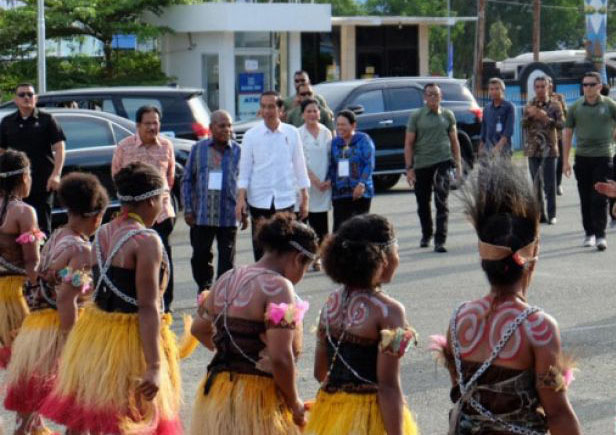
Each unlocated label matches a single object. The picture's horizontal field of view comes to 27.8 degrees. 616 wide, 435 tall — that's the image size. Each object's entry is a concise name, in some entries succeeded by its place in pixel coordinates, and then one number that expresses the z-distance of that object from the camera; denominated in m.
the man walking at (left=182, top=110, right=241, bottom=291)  10.62
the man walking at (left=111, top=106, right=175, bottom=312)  10.27
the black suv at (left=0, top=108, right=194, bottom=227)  14.90
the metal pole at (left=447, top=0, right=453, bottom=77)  51.97
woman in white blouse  12.56
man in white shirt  11.34
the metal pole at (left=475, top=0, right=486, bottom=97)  50.22
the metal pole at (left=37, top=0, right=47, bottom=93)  28.38
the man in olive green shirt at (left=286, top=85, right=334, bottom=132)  14.21
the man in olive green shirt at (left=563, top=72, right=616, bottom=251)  13.62
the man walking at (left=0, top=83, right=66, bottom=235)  12.21
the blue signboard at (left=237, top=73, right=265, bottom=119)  34.38
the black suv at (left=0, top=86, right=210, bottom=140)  17.83
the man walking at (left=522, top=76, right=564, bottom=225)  15.62
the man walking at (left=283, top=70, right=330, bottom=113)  14.48
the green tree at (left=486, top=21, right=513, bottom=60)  79.75
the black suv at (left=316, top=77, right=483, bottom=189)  20.03
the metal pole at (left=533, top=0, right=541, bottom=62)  48.49
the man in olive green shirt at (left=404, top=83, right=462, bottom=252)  13.95
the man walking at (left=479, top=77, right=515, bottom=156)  15.33
